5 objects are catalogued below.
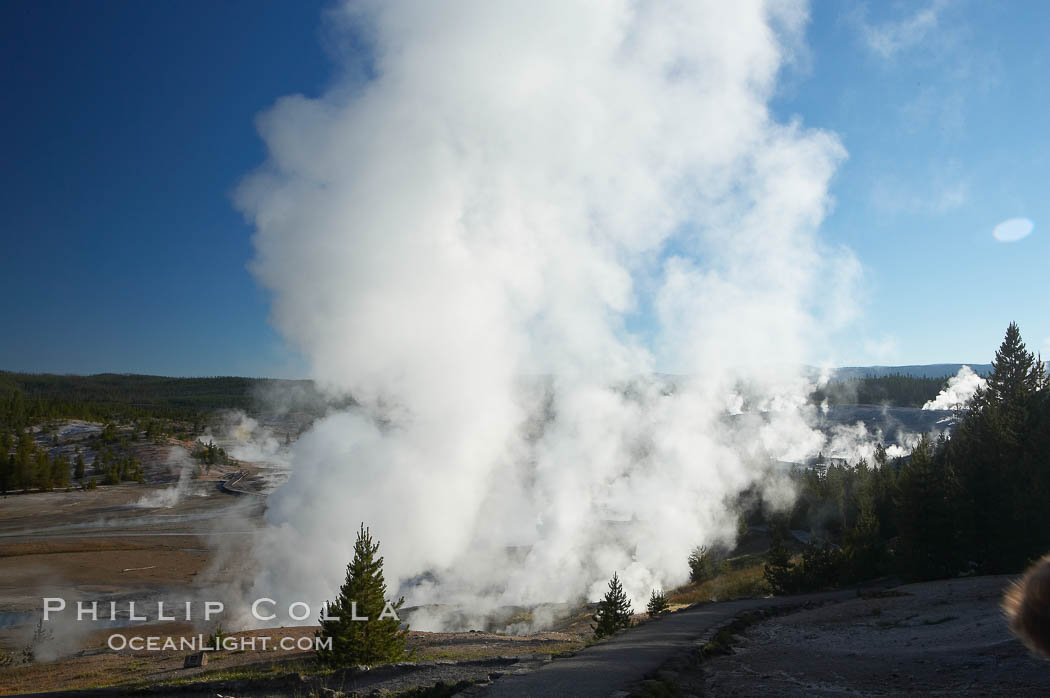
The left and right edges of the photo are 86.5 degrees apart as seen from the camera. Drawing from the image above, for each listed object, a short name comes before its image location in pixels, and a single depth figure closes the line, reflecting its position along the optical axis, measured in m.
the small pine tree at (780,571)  25.86
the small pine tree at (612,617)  17.94
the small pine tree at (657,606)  21.60
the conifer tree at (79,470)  81.44
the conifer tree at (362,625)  14.70
